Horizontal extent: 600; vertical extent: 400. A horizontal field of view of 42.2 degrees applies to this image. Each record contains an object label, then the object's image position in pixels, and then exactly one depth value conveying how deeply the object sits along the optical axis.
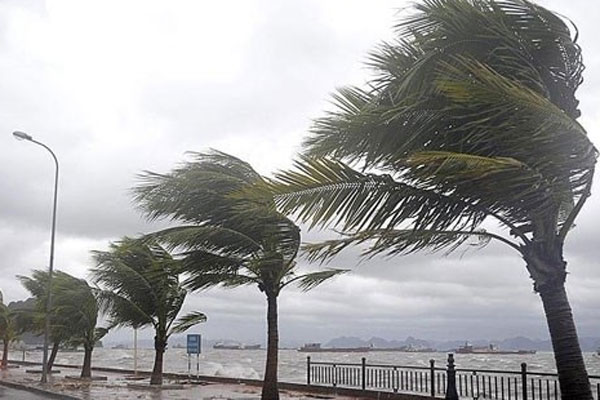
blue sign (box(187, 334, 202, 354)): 28.42
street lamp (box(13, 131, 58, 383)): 27.05
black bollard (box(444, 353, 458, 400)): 14.27
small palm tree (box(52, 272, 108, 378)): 29.66
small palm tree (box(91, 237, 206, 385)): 24.30
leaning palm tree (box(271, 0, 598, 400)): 8.61
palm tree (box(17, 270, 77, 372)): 31.67
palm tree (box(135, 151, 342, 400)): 15.81
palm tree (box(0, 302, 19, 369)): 42.29
